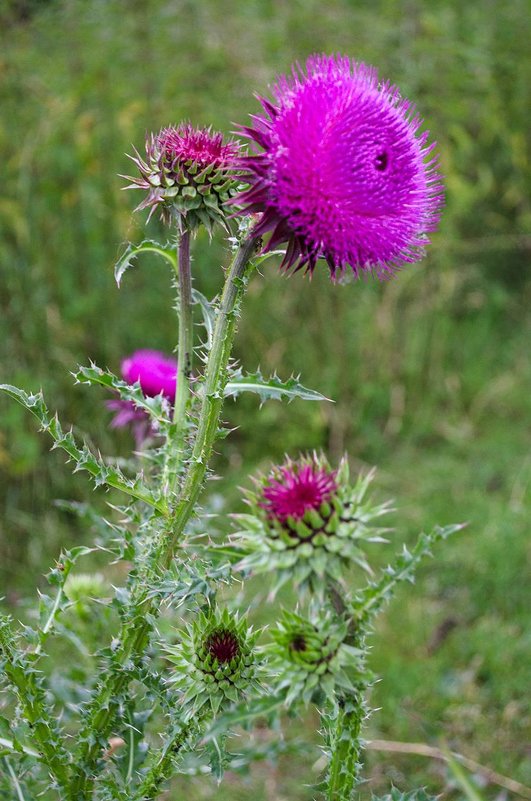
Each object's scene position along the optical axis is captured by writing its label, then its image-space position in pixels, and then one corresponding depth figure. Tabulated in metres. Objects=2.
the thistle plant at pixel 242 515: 0.48
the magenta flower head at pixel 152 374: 0.61
